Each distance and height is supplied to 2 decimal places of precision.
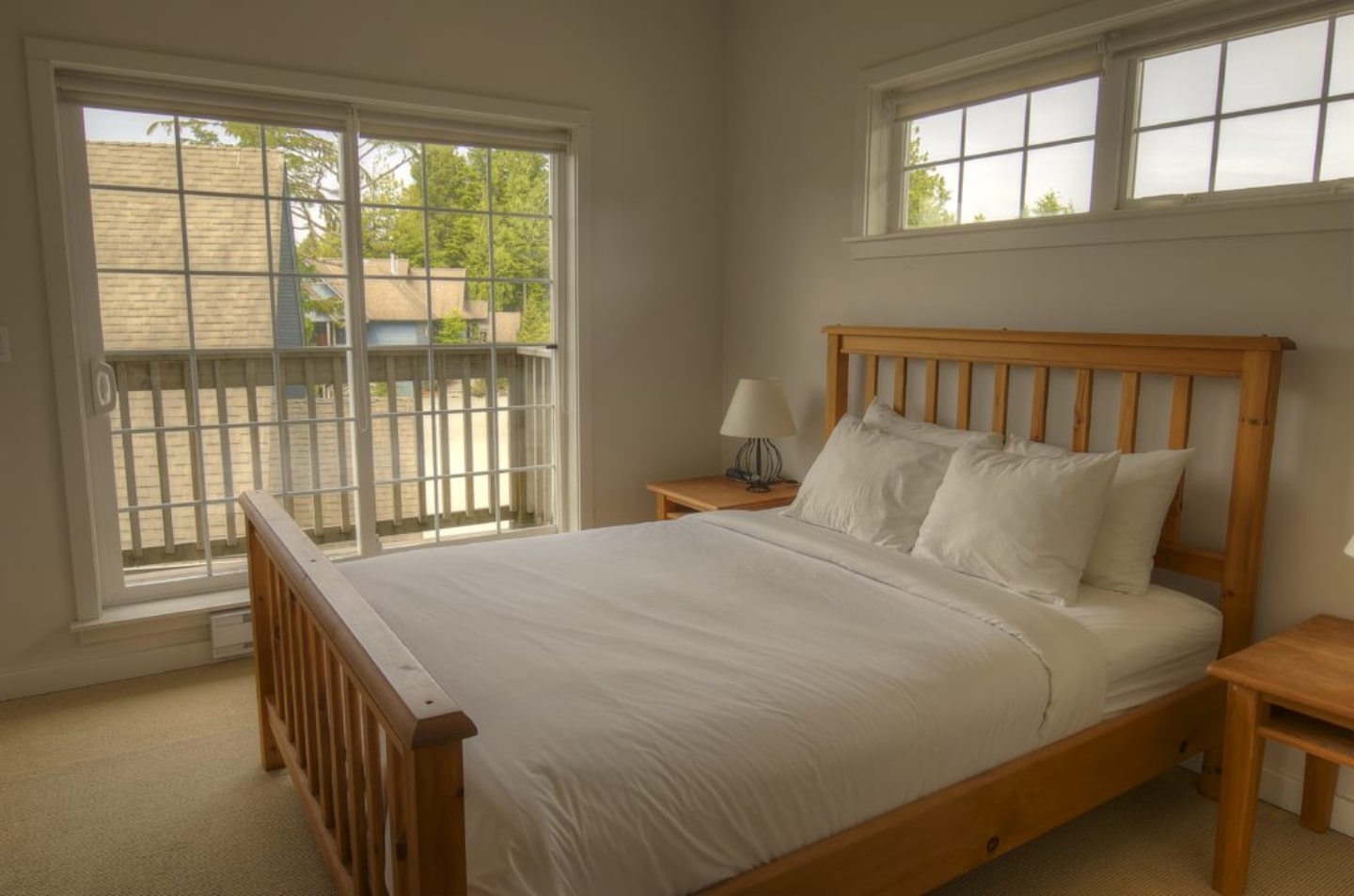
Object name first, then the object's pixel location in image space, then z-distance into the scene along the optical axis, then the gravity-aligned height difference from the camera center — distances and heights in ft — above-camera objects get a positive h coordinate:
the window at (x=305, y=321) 10.07 +0.05
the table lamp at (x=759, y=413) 11.89 -1.11
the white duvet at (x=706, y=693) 4.66 -2.26
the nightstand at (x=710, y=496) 11.77 -2.26
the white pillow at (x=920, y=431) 9.24 -1.11
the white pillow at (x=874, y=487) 8.96 -1.63
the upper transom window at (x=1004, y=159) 9.28 +1.92
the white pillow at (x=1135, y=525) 7.80 -1.68
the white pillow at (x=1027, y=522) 7.55 -1.65
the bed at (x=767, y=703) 4.58 -2.27
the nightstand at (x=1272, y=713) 6.05 -2.67
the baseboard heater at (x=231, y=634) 10.61 -3.68
